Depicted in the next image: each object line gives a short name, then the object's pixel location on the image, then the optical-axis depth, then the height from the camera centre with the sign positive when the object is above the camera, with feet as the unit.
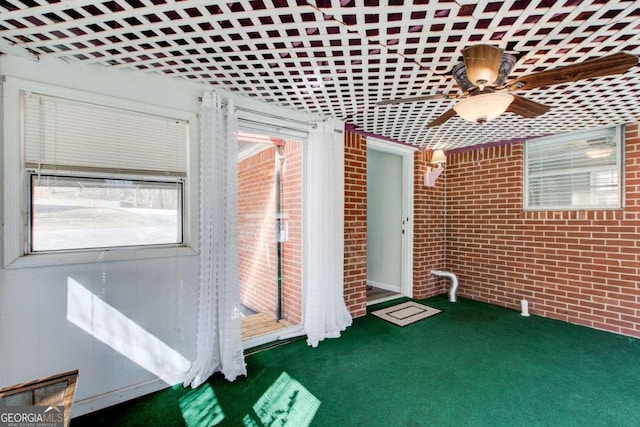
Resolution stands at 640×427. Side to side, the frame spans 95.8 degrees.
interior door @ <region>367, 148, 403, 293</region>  14.40 -0.46
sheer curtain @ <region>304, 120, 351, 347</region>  9.26 -0.73
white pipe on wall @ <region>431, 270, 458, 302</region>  13.38 -3.28
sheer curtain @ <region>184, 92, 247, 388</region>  7.11 -1.03
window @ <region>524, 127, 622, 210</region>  10.15 +1.56
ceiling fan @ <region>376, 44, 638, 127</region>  4.60 +2.35
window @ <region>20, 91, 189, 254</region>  5.82 +0.80
